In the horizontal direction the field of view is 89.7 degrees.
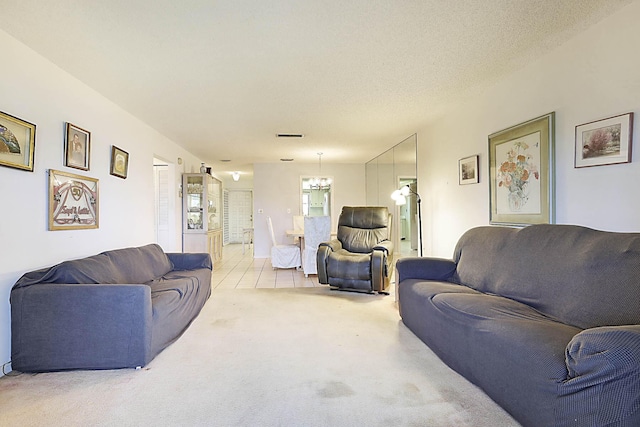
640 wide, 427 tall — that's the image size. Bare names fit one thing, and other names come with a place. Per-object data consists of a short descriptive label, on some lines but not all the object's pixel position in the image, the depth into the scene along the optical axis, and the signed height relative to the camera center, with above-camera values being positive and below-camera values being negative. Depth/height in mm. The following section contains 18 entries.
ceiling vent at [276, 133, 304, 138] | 4998 +1273
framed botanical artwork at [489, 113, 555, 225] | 2562 +366
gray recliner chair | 4121 -535
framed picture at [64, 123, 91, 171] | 2756 +630
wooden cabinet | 6090 +62
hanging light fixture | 8109 +851
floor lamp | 4820 +278
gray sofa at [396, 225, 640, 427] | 1199 -590
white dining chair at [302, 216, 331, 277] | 5109 -298
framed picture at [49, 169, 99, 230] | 2594 +138
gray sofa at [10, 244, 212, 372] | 2170 -725
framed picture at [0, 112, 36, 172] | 2137 +525
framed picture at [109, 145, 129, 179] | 3492 +616
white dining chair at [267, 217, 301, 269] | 6020 -758
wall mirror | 5230 +596
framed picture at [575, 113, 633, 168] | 1974 +477
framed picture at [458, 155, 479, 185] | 3523 +507
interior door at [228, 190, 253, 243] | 11398 +142
